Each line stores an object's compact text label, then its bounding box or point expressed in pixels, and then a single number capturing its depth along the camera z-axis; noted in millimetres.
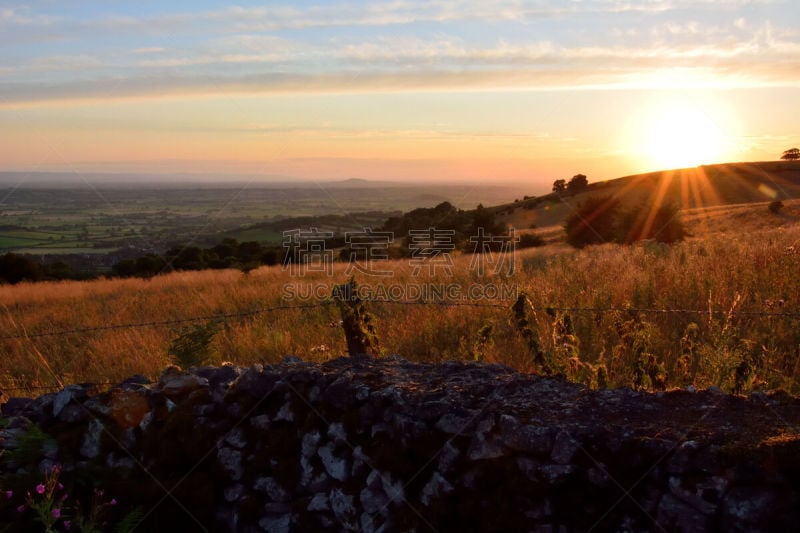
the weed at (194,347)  5992
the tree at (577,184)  53234
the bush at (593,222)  27656
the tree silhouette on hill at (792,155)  60469
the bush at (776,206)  30202
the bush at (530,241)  29044
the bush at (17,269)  30109
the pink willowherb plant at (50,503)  2516
